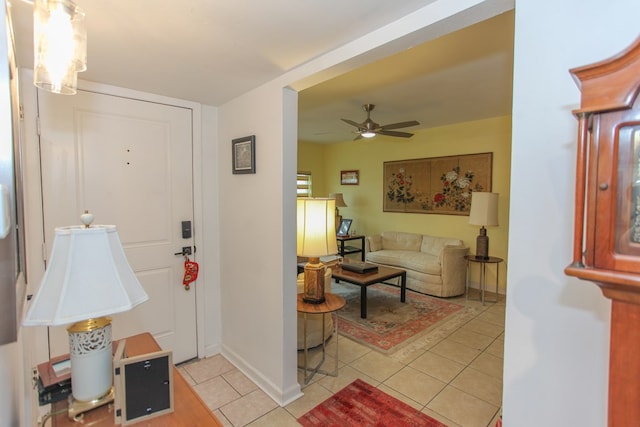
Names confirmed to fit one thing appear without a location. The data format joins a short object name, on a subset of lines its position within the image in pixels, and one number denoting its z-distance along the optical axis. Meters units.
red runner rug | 1.96
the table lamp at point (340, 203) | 6.05
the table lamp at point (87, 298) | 0.90
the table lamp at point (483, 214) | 3.93
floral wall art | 4.49
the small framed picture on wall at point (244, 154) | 2.30
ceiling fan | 3.51
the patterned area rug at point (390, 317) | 3.07
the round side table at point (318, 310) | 2.20
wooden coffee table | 3.55
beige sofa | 4.20
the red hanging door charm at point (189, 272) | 2.61
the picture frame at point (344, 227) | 5.92
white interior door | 2.08
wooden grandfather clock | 0.61
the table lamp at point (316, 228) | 2.14
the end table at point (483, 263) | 3.96
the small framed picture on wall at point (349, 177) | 6.19
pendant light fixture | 0.87
